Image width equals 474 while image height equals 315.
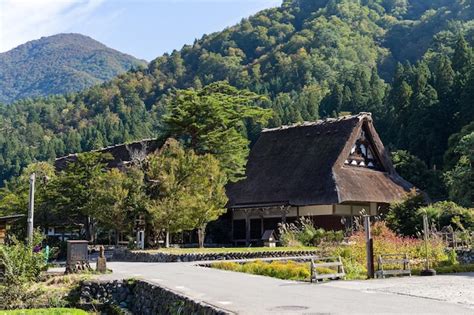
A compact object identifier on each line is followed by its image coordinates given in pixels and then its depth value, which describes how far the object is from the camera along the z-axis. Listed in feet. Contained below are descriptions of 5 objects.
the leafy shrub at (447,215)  85.51
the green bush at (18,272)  49.70
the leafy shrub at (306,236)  84.28
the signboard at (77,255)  57.77
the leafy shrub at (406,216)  88.99
